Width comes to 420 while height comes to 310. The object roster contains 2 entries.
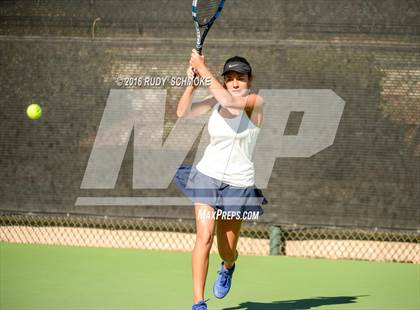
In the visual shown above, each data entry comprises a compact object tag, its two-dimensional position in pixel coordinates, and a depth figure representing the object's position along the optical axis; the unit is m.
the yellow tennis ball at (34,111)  14.61
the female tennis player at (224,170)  8.46
